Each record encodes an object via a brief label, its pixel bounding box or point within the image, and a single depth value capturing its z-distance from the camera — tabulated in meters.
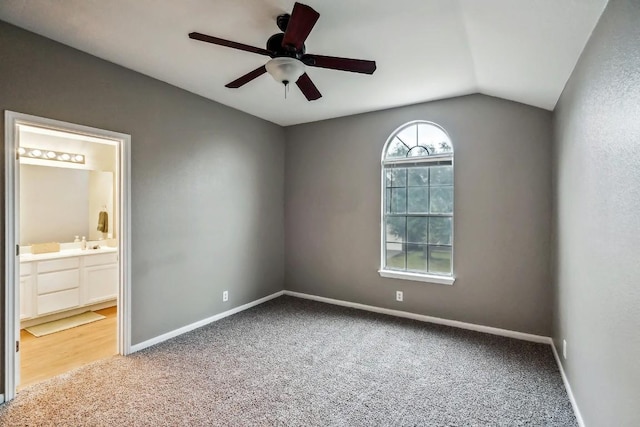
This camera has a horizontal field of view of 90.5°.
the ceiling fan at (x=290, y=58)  1.88
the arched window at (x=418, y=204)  3.78
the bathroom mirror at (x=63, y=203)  4.03
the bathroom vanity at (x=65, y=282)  3.68
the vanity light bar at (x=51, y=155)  3.96
